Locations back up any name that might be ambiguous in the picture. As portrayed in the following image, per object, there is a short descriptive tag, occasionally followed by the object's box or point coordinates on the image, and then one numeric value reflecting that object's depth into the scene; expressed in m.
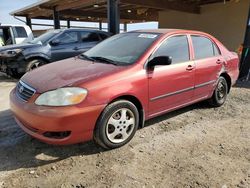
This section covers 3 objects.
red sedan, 2.92
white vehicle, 10.81
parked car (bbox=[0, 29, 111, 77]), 7.37
